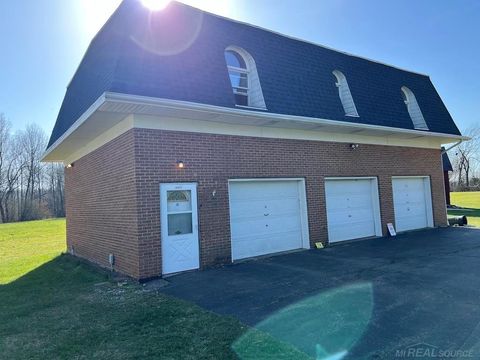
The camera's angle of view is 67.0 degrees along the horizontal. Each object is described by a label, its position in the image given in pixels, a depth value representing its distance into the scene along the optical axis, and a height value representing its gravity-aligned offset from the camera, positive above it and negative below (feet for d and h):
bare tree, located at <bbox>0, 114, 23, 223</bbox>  152.25 +17.55
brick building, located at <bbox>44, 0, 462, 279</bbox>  26.71 +5.39
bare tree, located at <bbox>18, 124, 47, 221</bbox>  161.07 +23.05
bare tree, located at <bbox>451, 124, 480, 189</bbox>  197.98 +12.33
